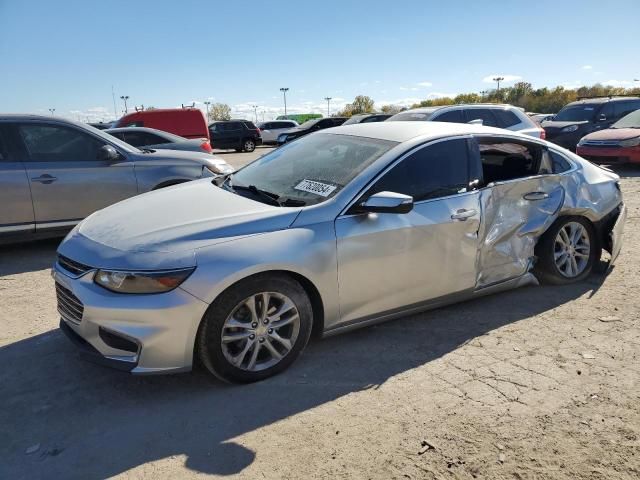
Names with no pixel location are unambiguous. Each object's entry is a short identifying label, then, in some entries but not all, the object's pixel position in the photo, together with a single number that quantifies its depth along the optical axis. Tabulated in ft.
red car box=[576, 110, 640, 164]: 38.83
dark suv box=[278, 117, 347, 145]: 77.56
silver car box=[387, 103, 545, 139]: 33.30
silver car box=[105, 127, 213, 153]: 34.30
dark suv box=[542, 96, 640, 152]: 46.78
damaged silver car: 9.73
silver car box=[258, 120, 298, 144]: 100.83
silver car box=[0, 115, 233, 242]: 19.38
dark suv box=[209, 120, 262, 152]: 85.56
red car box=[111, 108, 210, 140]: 48.37
